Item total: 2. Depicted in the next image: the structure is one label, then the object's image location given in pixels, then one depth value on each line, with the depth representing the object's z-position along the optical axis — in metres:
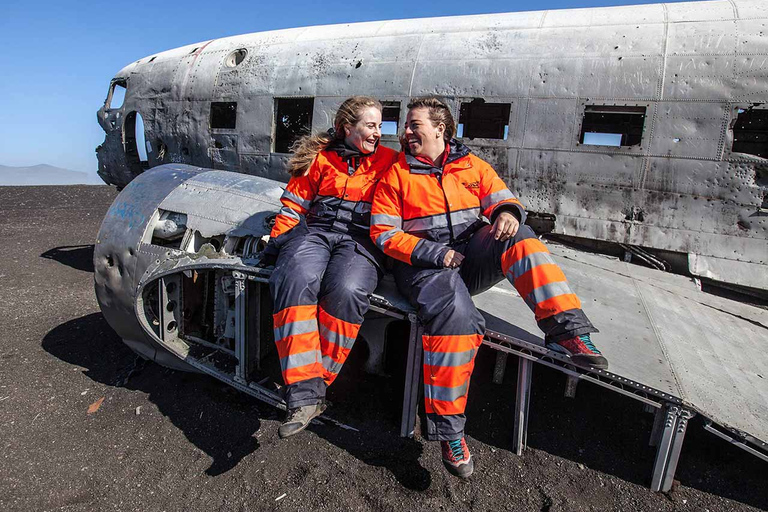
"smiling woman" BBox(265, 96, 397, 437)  2.80
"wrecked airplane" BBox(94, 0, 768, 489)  3.37
